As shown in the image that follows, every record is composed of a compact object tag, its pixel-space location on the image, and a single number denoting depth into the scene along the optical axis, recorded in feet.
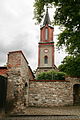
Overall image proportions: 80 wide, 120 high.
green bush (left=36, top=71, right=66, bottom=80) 46.74
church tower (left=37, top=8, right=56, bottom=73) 67.56
